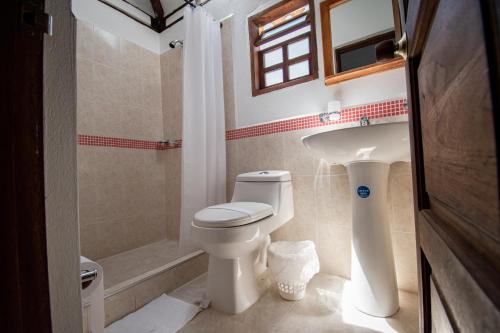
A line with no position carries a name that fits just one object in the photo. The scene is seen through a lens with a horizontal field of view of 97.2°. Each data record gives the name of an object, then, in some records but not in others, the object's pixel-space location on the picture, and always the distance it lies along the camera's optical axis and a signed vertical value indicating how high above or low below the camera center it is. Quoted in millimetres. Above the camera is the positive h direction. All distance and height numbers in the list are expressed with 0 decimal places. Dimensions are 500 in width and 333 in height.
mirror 1299 +828
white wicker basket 1085 -490
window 1509 +930
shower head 1927 +1176
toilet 964 -298
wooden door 173 +7
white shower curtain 1581 +391
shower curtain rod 1842 +1460
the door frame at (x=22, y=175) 262 +11
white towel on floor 968 -657
